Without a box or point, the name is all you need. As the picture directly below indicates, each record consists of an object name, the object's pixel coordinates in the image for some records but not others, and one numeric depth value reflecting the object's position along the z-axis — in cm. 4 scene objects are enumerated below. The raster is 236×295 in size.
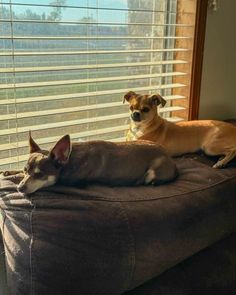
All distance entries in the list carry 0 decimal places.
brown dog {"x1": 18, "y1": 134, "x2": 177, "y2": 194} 131
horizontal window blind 160
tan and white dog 194
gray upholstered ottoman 113
